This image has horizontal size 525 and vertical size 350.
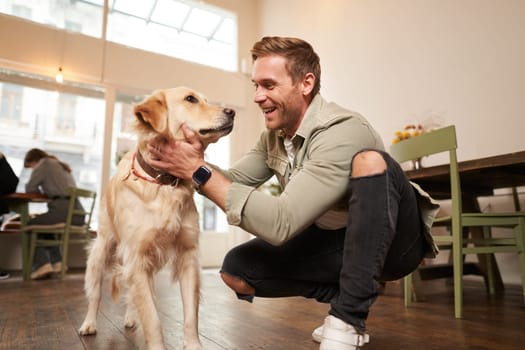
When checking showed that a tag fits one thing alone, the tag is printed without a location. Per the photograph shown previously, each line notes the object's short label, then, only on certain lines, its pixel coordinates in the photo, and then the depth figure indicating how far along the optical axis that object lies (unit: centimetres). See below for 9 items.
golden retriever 127
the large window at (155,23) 513
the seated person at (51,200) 379
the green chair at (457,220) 190
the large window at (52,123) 490
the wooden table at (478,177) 184
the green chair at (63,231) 370
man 98
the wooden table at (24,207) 362
